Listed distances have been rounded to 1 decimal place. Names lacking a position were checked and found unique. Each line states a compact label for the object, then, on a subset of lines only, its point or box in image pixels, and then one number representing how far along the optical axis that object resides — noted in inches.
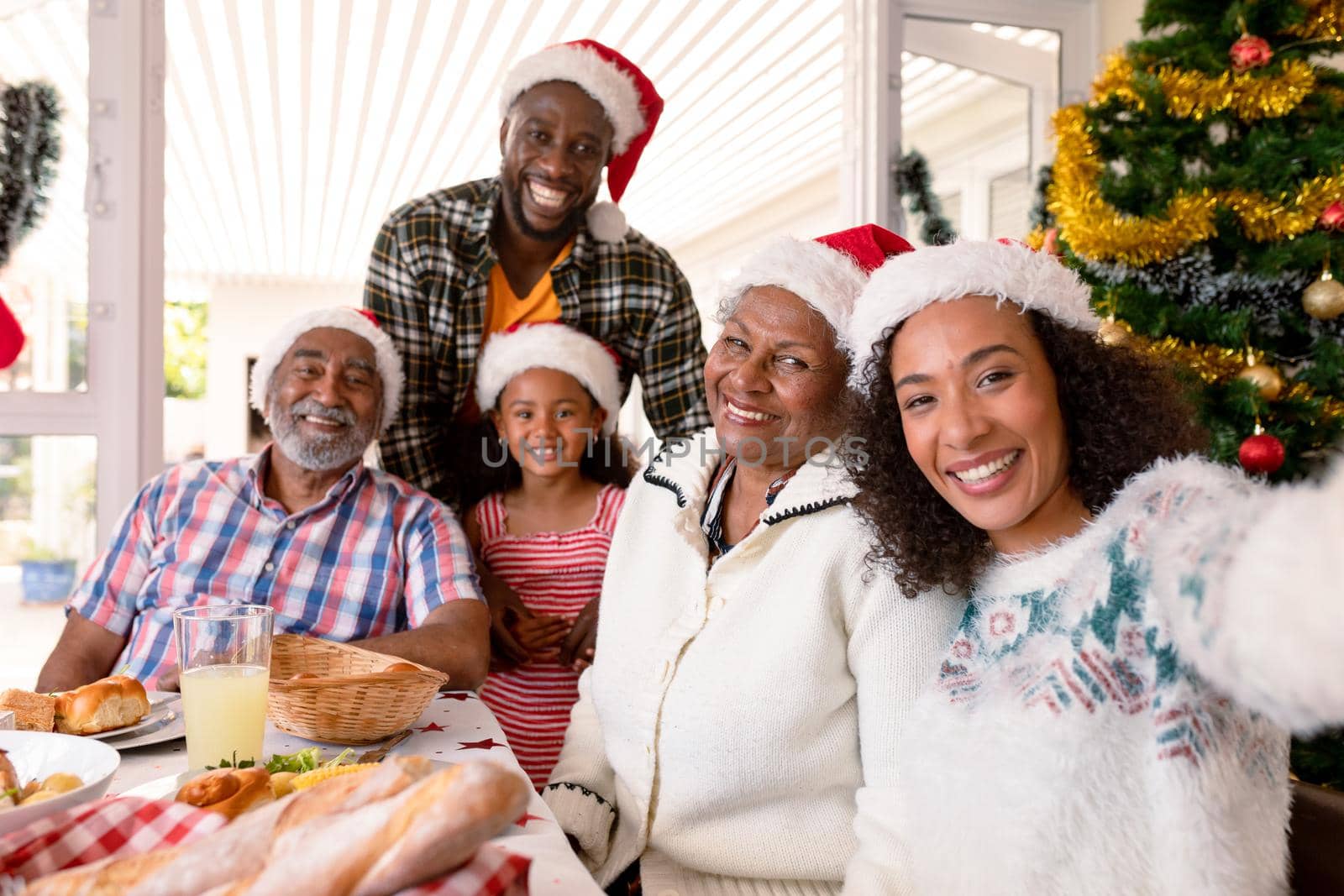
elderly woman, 55.9
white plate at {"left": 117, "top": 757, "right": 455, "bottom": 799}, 44.4
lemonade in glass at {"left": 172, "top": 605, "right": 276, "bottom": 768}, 48.5
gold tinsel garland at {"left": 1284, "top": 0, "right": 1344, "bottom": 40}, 96.6
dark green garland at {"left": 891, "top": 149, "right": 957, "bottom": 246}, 154.3
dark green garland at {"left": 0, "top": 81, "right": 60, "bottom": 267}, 110.7
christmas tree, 93.7
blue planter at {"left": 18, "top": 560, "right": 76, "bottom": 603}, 120.5
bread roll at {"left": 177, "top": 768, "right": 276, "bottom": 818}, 37.5
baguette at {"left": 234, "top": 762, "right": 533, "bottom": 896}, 24.5
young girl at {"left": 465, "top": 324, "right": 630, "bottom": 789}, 92.0
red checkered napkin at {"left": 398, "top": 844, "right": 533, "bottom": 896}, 25.2
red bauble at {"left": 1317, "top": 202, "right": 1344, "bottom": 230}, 91.3
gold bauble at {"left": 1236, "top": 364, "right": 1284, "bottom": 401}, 93.6
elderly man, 81.2
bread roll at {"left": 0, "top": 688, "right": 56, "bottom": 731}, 49.9
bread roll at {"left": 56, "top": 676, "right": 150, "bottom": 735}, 51.5
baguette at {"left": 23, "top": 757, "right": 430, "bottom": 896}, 26.7
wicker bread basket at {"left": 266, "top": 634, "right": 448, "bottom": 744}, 49.9
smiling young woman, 31.4
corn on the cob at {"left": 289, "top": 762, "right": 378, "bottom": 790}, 39.4
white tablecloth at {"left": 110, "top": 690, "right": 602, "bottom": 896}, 37.4
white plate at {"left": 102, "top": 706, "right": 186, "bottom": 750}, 51.4
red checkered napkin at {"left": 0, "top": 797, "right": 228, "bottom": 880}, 29.8
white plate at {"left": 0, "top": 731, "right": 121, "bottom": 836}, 37.9
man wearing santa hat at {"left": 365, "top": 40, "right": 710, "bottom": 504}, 100.3
